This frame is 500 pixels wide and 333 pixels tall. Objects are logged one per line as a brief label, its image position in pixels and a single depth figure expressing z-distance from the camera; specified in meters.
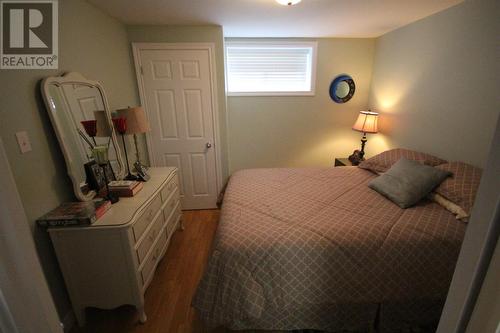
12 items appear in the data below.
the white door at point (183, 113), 2.58
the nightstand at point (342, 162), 3.03
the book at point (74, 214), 1.29
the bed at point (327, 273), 1.28
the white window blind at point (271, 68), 3.01
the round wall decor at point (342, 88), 3.11
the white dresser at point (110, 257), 1.35
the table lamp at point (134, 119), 2.09
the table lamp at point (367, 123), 2.78
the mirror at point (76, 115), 1.40
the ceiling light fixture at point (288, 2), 1.74
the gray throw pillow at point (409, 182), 1.68
